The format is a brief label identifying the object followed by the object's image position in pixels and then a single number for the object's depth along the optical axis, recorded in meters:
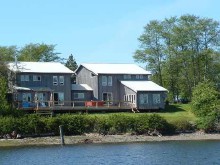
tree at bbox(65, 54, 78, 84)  140.70
